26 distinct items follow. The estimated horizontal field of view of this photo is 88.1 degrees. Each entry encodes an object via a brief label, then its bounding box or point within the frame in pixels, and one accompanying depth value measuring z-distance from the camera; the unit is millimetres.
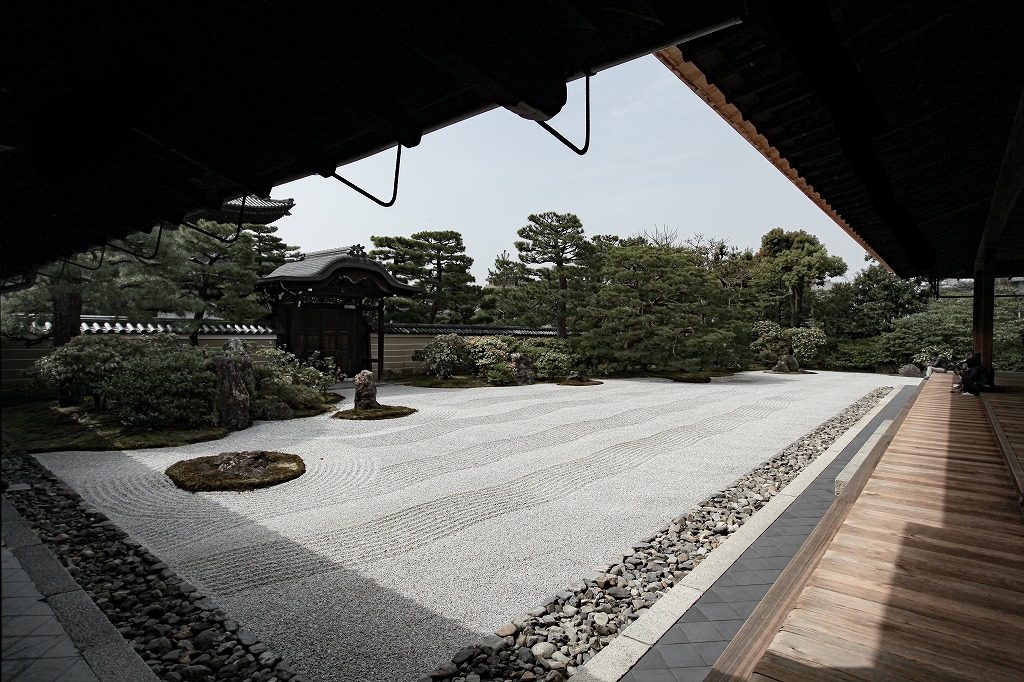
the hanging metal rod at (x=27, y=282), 5828
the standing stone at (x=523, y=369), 14953
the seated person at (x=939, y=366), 13897
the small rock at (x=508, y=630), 2676
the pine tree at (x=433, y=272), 20953
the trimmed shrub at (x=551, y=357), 16016
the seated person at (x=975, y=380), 7371
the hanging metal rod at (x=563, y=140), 1883
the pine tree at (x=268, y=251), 20812
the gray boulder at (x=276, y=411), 8822
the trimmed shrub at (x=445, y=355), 15398
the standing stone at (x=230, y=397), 7957
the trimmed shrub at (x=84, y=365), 8087
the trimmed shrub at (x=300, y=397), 9609
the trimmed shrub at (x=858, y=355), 21739
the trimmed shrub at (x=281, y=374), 9461
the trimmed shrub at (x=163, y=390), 7488
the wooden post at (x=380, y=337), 14898
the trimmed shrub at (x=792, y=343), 22109
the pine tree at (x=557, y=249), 18812
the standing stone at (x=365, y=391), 9492
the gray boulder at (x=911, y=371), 19016
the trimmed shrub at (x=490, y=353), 15277
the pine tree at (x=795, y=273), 24594
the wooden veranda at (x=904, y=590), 1970
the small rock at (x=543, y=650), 2529
